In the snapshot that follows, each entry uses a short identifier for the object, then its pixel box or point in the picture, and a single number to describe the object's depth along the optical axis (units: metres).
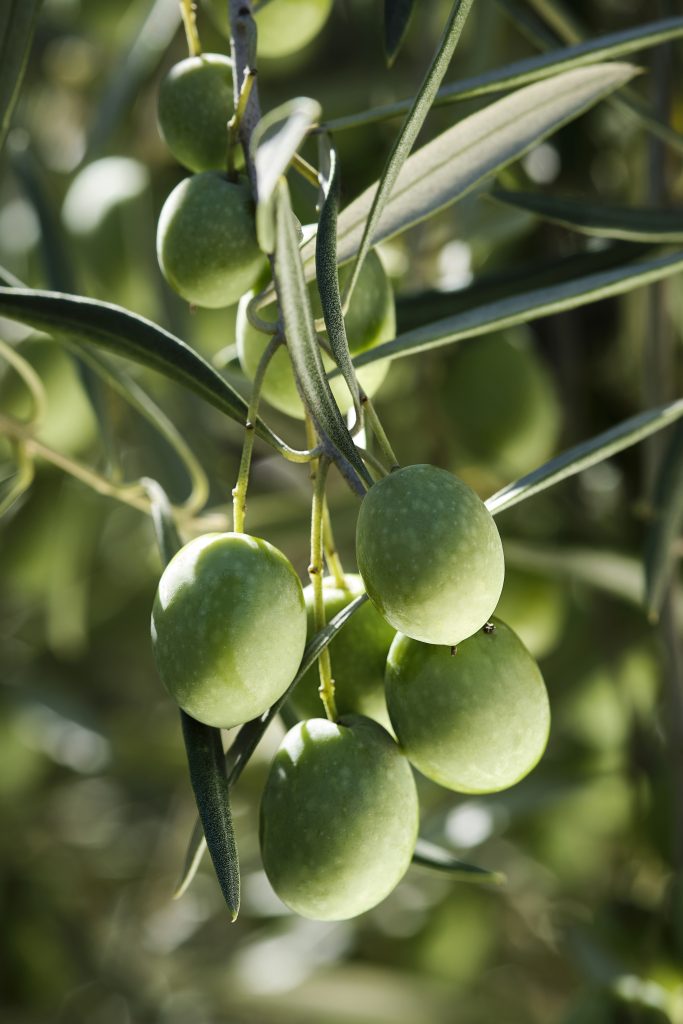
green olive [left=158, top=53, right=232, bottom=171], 0.43
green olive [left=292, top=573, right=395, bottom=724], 0.42
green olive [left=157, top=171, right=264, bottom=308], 0.41
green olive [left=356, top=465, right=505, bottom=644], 0.38
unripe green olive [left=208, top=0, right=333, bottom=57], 0.46
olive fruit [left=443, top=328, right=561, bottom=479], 0.64
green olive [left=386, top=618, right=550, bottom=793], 0.40
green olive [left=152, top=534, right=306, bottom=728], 0.39
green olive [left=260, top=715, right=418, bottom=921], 0.40
